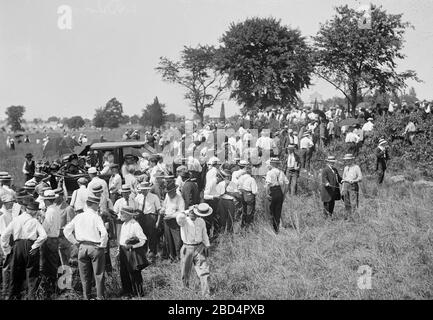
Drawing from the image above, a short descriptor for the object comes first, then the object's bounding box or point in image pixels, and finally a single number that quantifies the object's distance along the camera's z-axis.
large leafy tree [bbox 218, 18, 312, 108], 31.39
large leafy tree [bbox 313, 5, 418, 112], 23.43
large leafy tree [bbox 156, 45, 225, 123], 45.94
